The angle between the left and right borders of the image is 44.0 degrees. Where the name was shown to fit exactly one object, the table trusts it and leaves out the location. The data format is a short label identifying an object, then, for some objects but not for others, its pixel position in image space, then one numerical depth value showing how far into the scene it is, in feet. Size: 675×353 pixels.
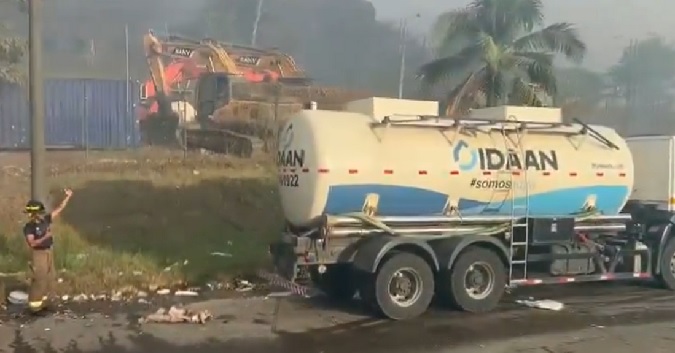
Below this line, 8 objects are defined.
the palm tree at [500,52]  70.33
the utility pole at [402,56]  153.46
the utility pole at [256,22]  217.07
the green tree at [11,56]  85.34
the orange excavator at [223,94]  88.02
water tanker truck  35.14
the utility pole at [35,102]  36.17
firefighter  34.81
